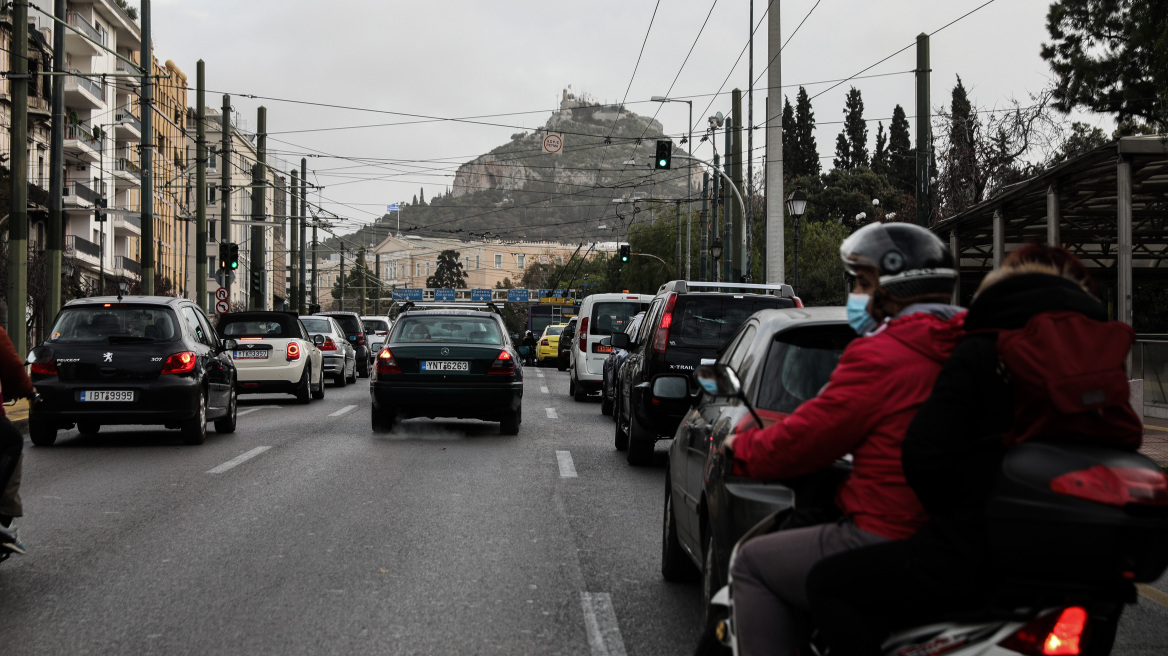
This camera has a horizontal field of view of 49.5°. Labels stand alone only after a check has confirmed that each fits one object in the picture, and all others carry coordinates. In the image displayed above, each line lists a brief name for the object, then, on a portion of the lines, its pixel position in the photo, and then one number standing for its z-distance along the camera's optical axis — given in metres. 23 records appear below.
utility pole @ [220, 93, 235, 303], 40.44
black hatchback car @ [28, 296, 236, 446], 13.46
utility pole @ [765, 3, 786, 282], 23.02
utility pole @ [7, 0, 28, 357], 21.92
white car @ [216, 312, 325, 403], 21.91
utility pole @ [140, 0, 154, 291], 31.30
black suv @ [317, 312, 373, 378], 33.25
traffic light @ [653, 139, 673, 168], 29.97
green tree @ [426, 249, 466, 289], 160.62
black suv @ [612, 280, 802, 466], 12.30
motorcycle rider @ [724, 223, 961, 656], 2.93
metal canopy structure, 15.34
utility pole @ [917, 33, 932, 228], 21.81
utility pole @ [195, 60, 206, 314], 37.19
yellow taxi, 45.13
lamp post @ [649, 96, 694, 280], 47.58
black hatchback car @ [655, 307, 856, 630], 4.32
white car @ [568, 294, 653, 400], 23.47
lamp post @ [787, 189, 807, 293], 30.64
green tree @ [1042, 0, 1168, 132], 20.94
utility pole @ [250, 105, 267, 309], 44.12
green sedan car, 15.46
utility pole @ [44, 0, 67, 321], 23.42
